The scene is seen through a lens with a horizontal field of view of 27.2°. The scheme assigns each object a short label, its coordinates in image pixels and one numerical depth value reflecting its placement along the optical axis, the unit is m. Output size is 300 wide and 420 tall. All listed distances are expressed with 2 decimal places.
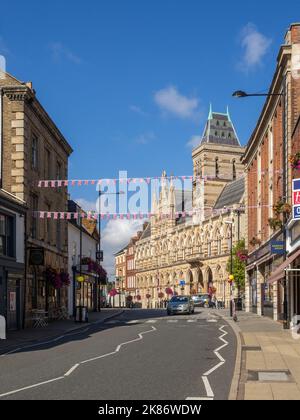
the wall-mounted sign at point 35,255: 31.94
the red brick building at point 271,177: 30.56
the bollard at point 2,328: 24.94
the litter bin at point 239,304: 59.09
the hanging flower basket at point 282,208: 27.67
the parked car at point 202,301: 78.88
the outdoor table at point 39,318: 32.48
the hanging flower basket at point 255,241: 43.31
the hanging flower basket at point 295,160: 19.41
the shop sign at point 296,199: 22.64
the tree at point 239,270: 71.12
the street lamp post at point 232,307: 39.50
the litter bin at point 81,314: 36.12
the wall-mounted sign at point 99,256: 61.62
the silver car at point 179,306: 47.84
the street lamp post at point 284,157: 24.02
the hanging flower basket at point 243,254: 49.28
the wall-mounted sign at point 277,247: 30.12
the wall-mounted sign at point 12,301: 29.25
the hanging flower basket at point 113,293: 101.00
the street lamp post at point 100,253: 53.00
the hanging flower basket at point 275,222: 30.14
